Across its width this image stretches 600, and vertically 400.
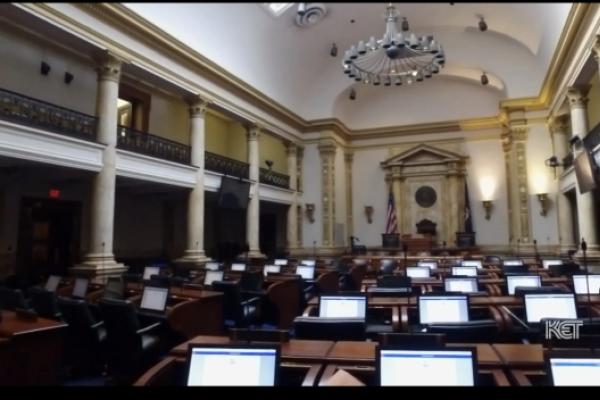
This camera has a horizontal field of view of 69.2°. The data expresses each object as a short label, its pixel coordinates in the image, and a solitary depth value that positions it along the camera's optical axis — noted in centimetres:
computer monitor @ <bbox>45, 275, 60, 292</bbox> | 657
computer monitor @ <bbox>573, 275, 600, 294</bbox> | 516
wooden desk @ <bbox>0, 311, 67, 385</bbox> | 329
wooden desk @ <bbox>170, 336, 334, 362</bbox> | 247
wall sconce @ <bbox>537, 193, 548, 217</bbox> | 1437
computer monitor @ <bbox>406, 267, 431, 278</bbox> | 715
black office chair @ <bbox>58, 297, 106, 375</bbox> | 439
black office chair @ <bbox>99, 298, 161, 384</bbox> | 411
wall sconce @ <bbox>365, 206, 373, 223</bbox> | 1845
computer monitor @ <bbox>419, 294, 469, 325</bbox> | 377
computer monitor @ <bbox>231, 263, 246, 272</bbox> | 939
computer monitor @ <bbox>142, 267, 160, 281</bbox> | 777
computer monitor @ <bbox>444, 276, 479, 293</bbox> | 532
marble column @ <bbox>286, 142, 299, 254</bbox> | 1611
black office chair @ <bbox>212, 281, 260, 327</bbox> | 607
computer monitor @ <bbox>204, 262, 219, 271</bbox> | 992
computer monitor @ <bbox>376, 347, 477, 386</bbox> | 191
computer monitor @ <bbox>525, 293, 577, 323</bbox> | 376
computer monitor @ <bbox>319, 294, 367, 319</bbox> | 392
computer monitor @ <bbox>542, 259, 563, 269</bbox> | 890
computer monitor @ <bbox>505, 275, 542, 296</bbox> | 538
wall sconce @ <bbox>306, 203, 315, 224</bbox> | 1689
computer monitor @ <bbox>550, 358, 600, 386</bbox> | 175
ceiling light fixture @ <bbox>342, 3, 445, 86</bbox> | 811
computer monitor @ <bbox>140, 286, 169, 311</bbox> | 489
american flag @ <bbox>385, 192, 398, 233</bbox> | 1620
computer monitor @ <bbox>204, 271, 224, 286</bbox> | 744
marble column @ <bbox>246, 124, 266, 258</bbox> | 1331
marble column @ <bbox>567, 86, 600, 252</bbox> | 1027
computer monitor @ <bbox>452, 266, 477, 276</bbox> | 689
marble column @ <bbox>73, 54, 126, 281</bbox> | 827
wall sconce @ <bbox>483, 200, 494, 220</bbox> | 1662
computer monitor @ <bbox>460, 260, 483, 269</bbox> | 865
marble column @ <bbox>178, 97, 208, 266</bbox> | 1094
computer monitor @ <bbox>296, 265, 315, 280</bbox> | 837
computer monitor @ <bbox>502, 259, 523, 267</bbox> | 851
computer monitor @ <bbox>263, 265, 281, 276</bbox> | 914
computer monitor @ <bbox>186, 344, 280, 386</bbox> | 201
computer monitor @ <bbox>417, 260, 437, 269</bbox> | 838
